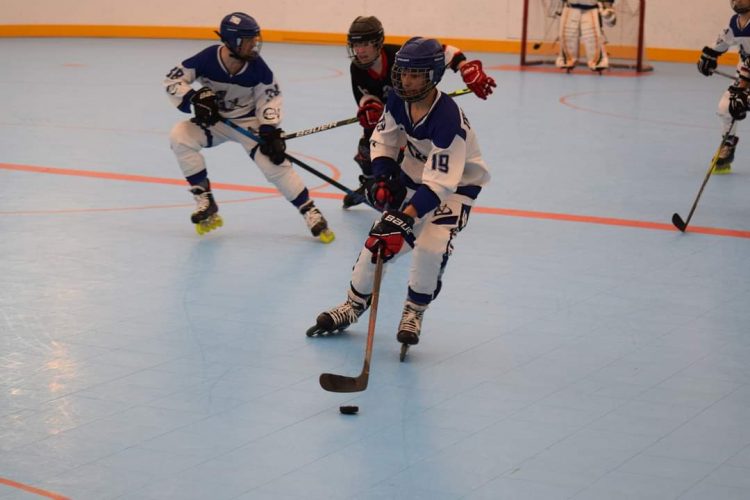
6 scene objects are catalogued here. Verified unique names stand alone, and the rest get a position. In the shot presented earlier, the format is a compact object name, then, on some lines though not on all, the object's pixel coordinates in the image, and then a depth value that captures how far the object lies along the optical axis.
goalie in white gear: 28.30
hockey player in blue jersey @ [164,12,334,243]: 12.61
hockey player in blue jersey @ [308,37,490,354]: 8.52
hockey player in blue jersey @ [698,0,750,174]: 15.48
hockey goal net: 30.13
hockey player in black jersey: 10.97
